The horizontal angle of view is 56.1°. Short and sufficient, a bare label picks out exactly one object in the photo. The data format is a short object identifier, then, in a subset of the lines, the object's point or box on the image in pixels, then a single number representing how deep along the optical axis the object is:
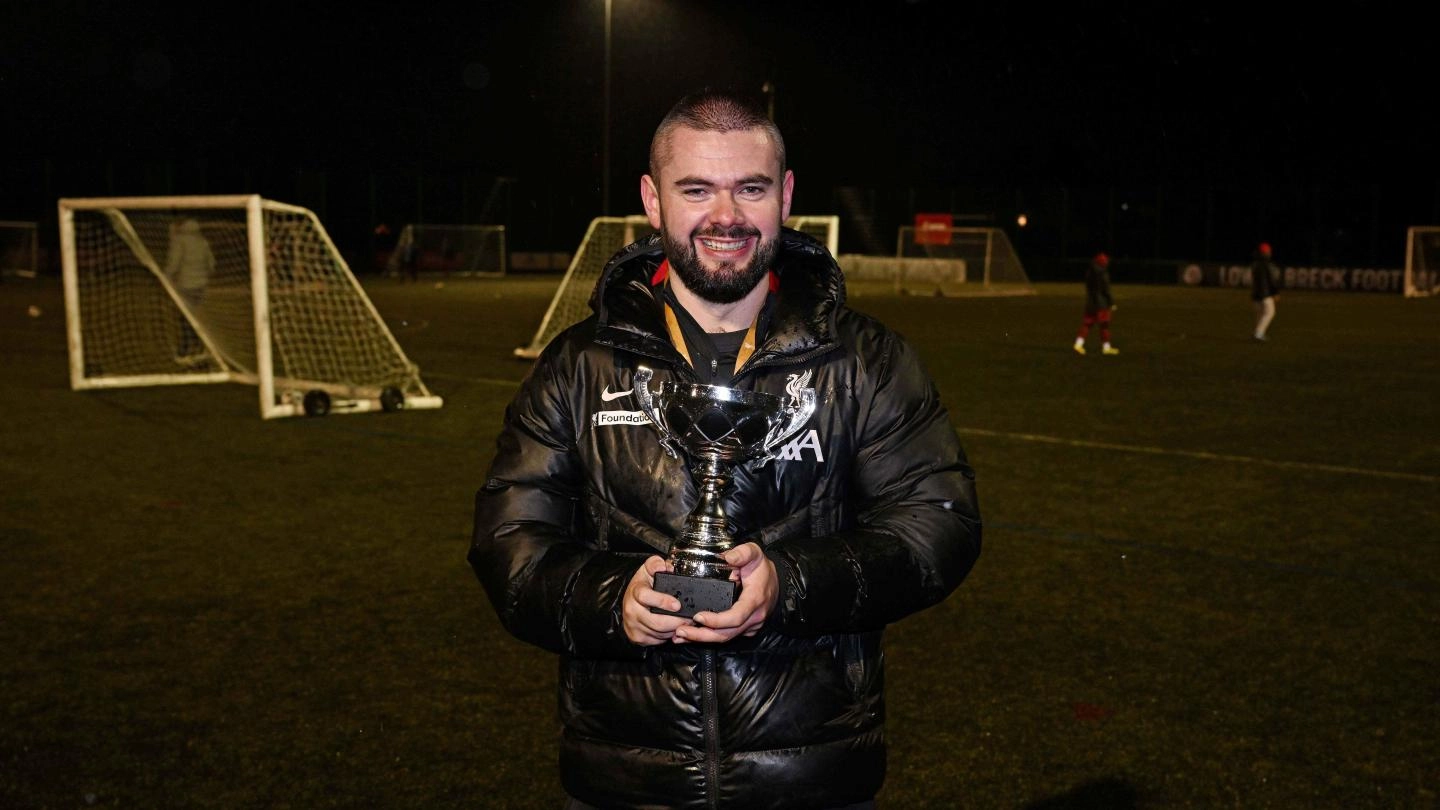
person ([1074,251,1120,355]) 18.30
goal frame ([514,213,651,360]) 16.81
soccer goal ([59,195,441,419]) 12.17
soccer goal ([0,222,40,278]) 39.91
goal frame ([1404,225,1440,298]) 37.22
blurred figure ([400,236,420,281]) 40.69
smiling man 2.16
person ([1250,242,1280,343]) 20.75
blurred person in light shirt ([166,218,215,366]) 15.25
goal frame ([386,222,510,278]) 43.06
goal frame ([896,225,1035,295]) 37.63
